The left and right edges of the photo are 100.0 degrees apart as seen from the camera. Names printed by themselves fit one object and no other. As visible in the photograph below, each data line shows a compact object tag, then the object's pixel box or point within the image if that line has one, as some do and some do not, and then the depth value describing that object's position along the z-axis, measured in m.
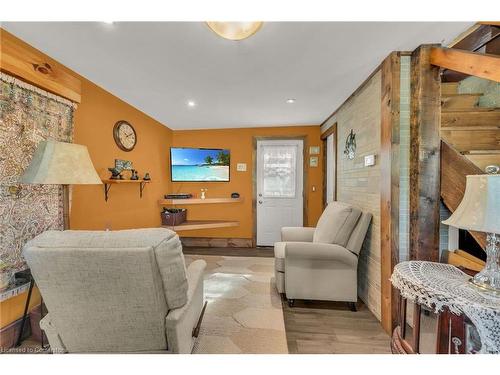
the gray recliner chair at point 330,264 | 1.98
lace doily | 0.83
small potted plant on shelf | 1.41
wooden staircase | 1.50
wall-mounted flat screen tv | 3.99
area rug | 1.58
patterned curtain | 1.42
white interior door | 3.99
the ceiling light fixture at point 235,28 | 1.13
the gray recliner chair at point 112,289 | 0.88
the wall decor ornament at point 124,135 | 2.59
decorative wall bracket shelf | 2.39
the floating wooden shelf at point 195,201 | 3.55
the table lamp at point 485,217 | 0.90
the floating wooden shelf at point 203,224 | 3.58
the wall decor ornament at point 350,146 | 2.43
